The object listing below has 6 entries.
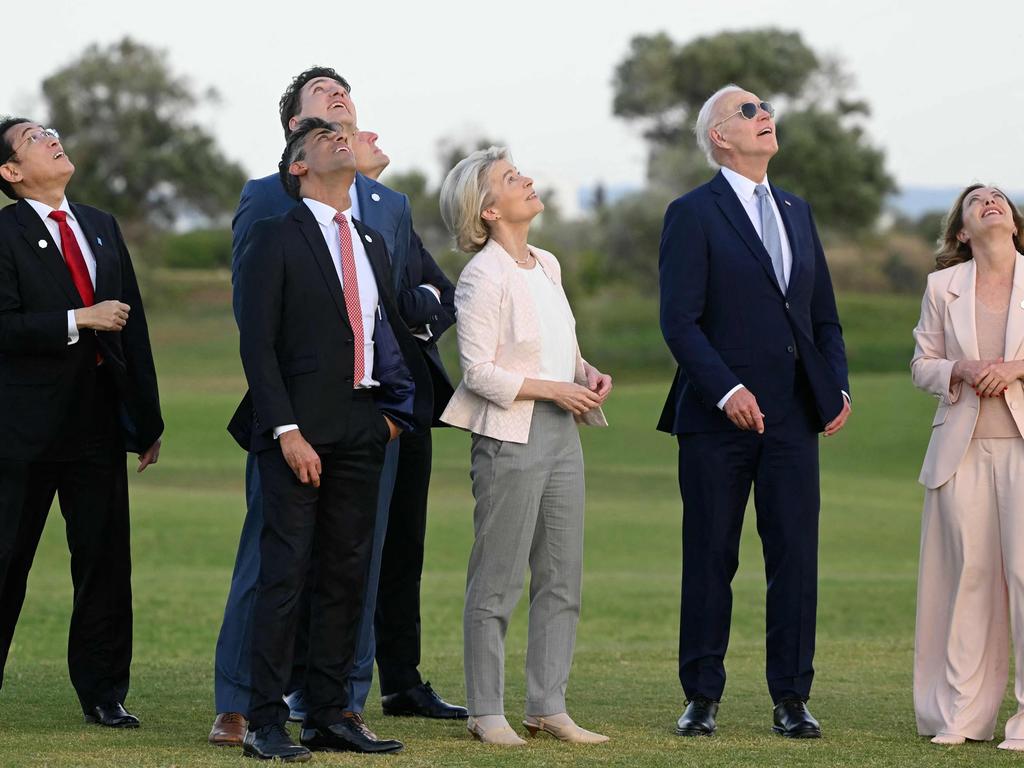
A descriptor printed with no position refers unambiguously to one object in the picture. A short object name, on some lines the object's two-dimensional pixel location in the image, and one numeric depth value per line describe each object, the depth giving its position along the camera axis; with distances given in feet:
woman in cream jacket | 38.83
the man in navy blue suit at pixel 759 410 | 41.34
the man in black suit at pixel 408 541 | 43.73
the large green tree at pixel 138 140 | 433.48
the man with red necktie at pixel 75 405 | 40.55
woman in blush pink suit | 40.45
